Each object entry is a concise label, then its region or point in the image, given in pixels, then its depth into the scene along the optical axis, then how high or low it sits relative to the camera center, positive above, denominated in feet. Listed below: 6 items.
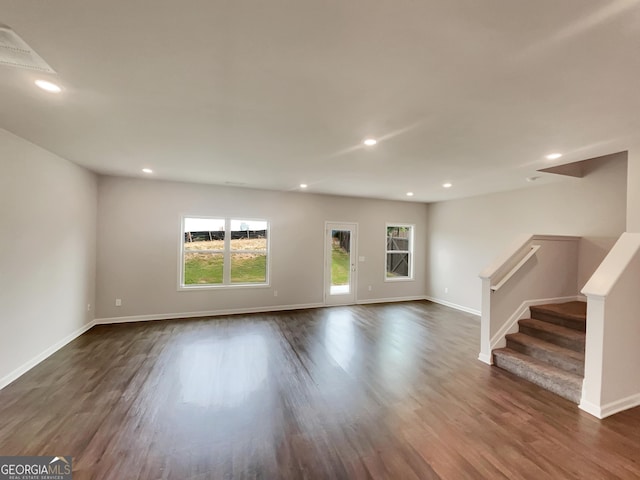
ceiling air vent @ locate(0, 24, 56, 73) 4.69 +3.39
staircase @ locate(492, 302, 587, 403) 9.36 -4.14
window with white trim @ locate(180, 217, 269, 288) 17.93 -1.16
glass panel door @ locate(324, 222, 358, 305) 21.20 -1.98
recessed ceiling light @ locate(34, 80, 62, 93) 6.22 +3.41
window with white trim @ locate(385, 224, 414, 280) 23.62 -1.04
